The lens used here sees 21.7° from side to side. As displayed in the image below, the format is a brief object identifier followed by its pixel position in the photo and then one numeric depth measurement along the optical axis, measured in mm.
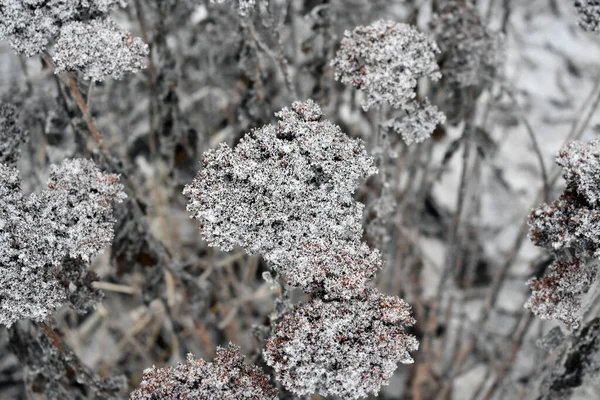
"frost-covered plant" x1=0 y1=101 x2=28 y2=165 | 834
